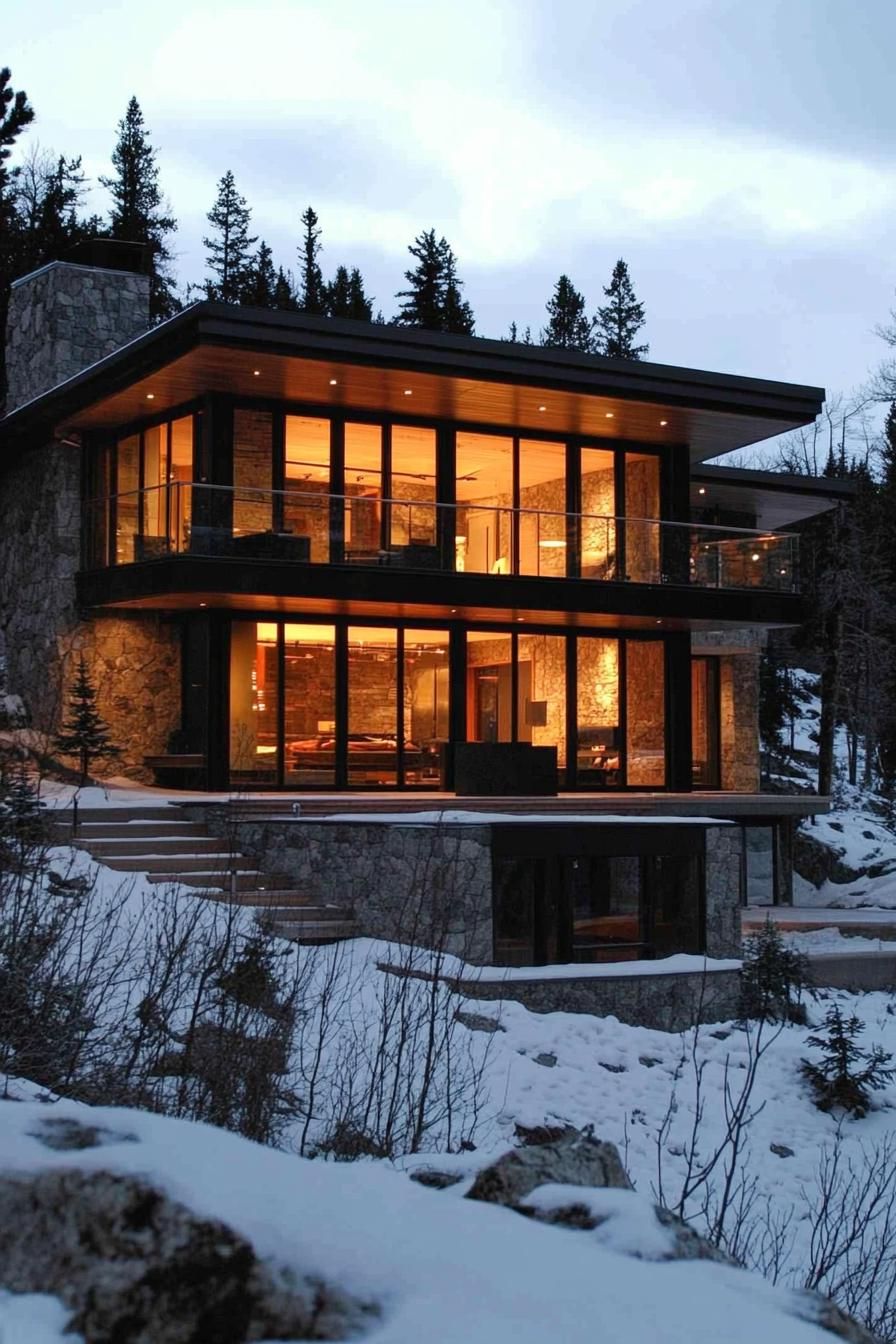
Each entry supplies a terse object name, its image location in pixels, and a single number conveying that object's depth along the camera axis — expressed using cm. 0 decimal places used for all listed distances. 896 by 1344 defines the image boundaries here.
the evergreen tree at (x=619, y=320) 5944
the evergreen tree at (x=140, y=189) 4827
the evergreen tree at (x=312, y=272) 5031
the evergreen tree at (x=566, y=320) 5606
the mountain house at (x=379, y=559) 2008
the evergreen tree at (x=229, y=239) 5600
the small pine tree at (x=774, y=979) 1545
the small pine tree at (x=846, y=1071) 1292
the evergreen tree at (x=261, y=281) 4909
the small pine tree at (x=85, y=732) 2006
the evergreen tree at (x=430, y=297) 4606
